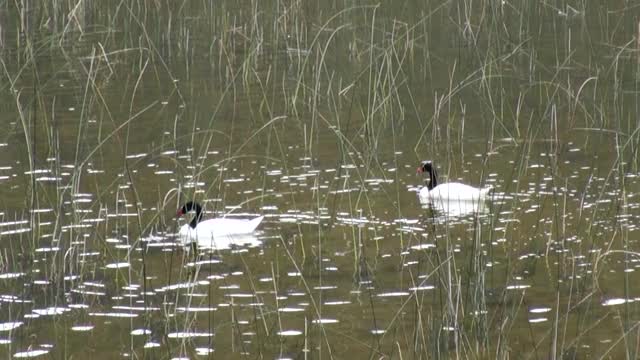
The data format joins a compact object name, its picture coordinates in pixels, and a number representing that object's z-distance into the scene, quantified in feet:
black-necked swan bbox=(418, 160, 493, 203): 62.85
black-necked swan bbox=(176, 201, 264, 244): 60.85
